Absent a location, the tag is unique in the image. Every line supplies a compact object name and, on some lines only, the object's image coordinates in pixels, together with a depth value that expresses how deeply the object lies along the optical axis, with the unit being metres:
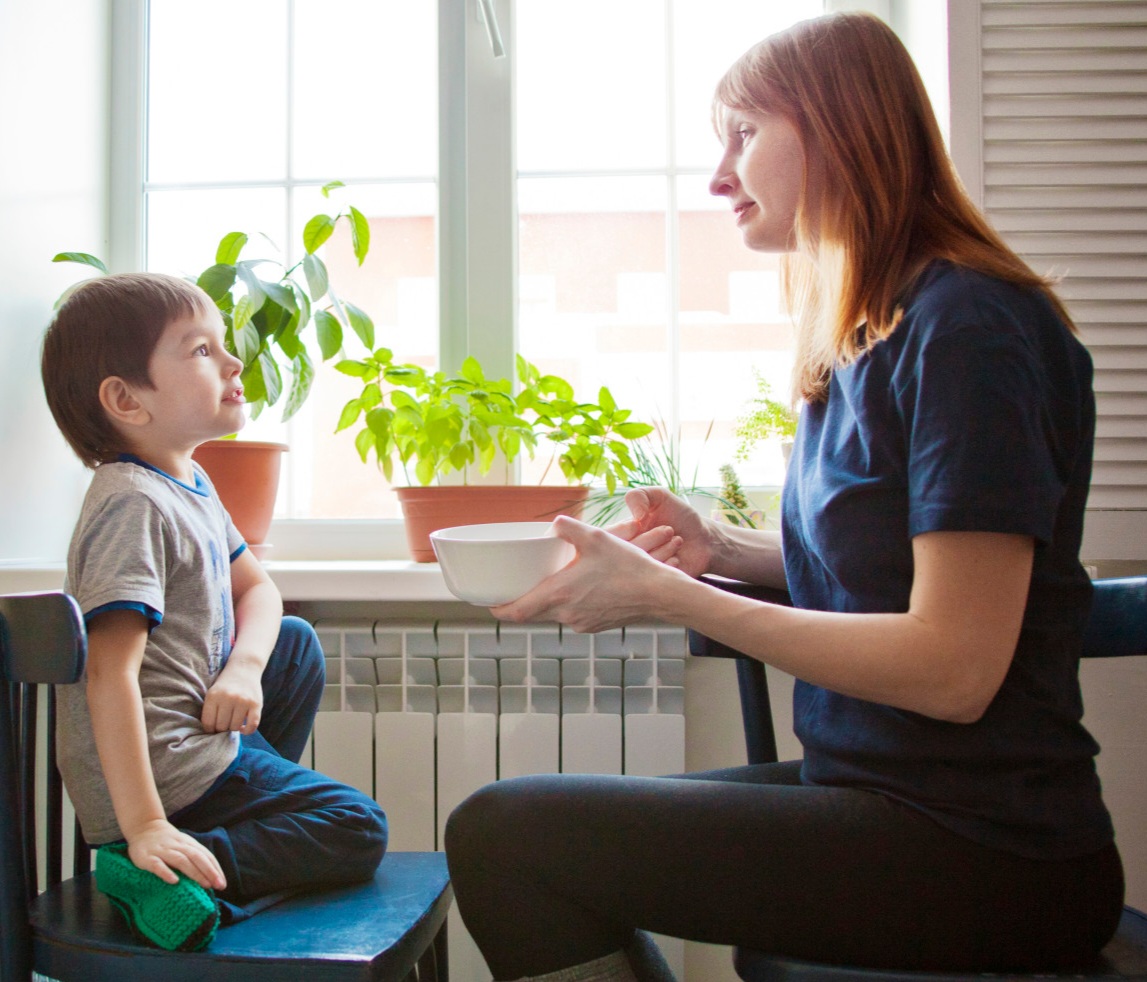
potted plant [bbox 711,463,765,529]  1.55
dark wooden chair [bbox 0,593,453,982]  0.77
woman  0.72
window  1.86
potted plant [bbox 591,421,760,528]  1.58
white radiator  1.51
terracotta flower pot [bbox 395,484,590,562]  1.55
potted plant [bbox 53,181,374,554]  1.55
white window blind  1.48
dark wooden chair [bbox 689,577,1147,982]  0.71
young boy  0.86
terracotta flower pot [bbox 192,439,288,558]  1.55
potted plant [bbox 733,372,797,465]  1.72
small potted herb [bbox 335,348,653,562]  1.56
